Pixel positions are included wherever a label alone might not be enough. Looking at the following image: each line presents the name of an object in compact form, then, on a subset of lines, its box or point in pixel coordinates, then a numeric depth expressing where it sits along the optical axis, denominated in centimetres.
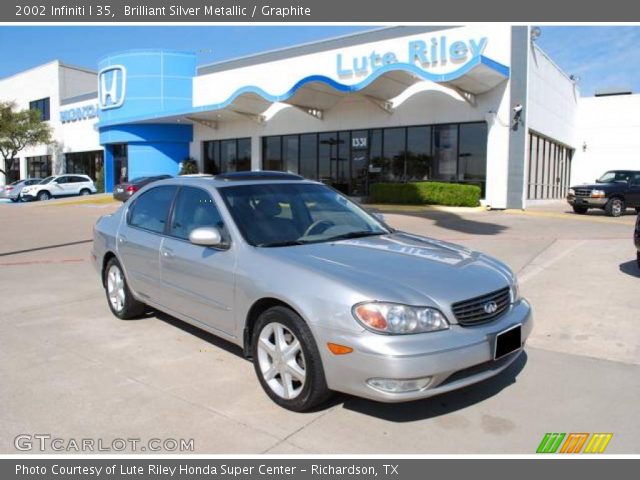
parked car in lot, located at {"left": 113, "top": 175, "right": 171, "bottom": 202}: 2549
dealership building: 2038
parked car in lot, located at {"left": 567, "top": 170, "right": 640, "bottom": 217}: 1873
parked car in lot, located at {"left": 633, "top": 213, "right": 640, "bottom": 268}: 799
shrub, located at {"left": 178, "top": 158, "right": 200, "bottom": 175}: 3144
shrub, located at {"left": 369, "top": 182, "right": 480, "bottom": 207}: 2017
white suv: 3294
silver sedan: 333
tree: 3966
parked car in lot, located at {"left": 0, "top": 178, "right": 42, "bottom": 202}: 3356
